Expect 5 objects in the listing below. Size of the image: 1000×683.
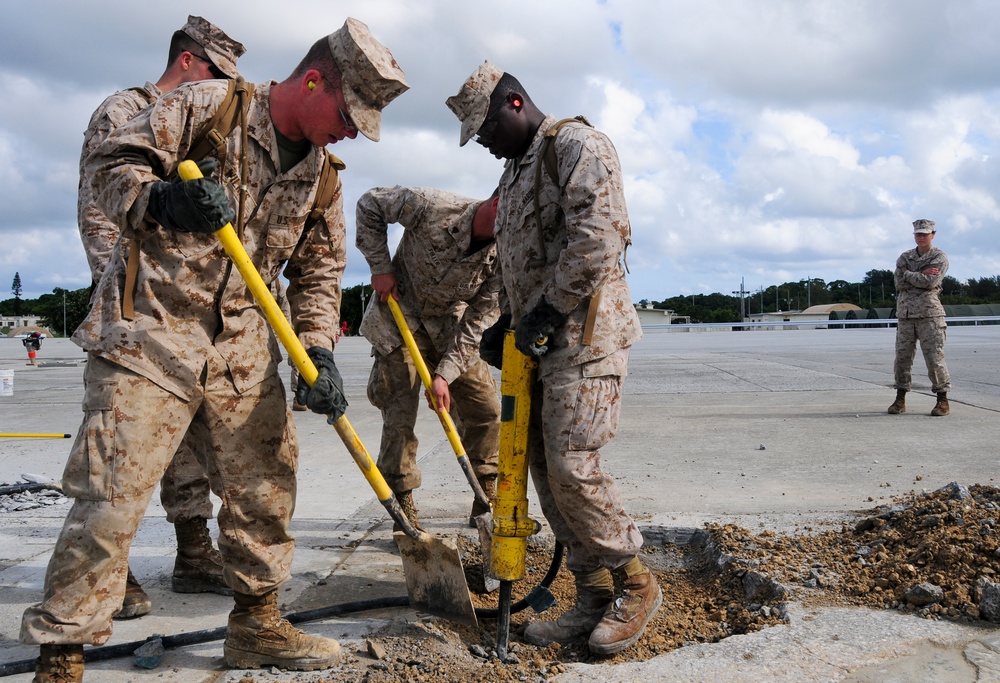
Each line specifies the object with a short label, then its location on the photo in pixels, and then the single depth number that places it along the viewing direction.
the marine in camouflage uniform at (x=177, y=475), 3.72
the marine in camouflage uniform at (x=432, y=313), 4.63
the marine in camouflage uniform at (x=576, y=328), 3.18
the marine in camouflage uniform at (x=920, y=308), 8.87
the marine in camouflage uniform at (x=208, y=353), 2.58
